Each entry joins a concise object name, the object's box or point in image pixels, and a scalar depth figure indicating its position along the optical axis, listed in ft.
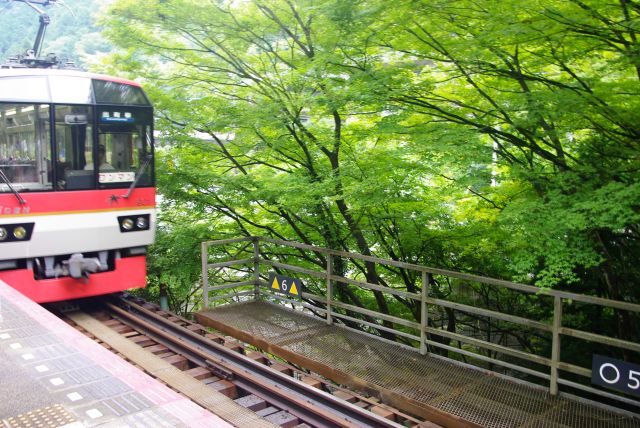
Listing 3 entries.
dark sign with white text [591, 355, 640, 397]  14.79
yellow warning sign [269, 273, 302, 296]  25.63
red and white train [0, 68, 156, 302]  22.58
